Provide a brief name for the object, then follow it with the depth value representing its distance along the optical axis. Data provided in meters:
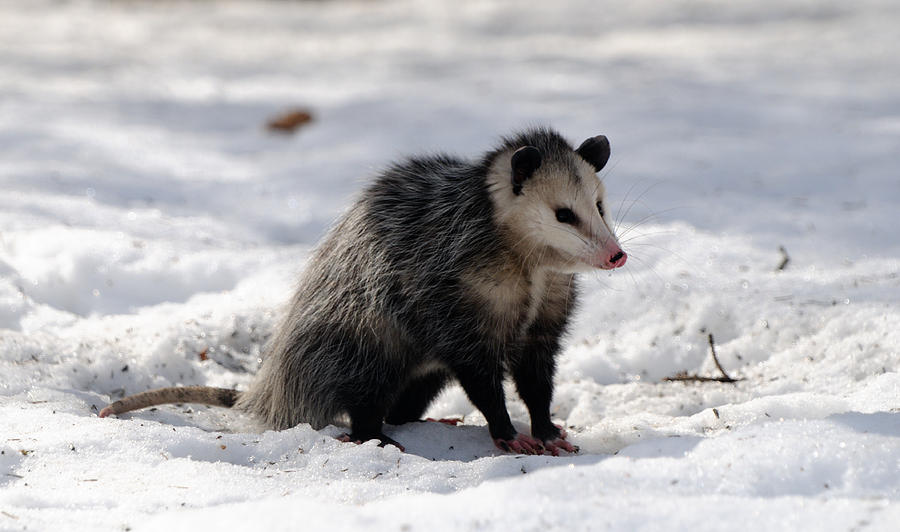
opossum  5.36
